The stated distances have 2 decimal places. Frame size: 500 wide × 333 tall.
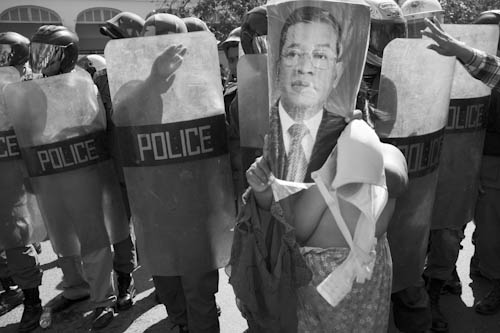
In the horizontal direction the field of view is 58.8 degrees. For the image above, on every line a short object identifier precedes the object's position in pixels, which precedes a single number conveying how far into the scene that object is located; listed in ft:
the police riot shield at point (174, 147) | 6.40
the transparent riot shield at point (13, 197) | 9.34
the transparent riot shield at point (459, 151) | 7.88
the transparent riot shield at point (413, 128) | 5.91
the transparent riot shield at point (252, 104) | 6.48
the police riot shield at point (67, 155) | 7.86
